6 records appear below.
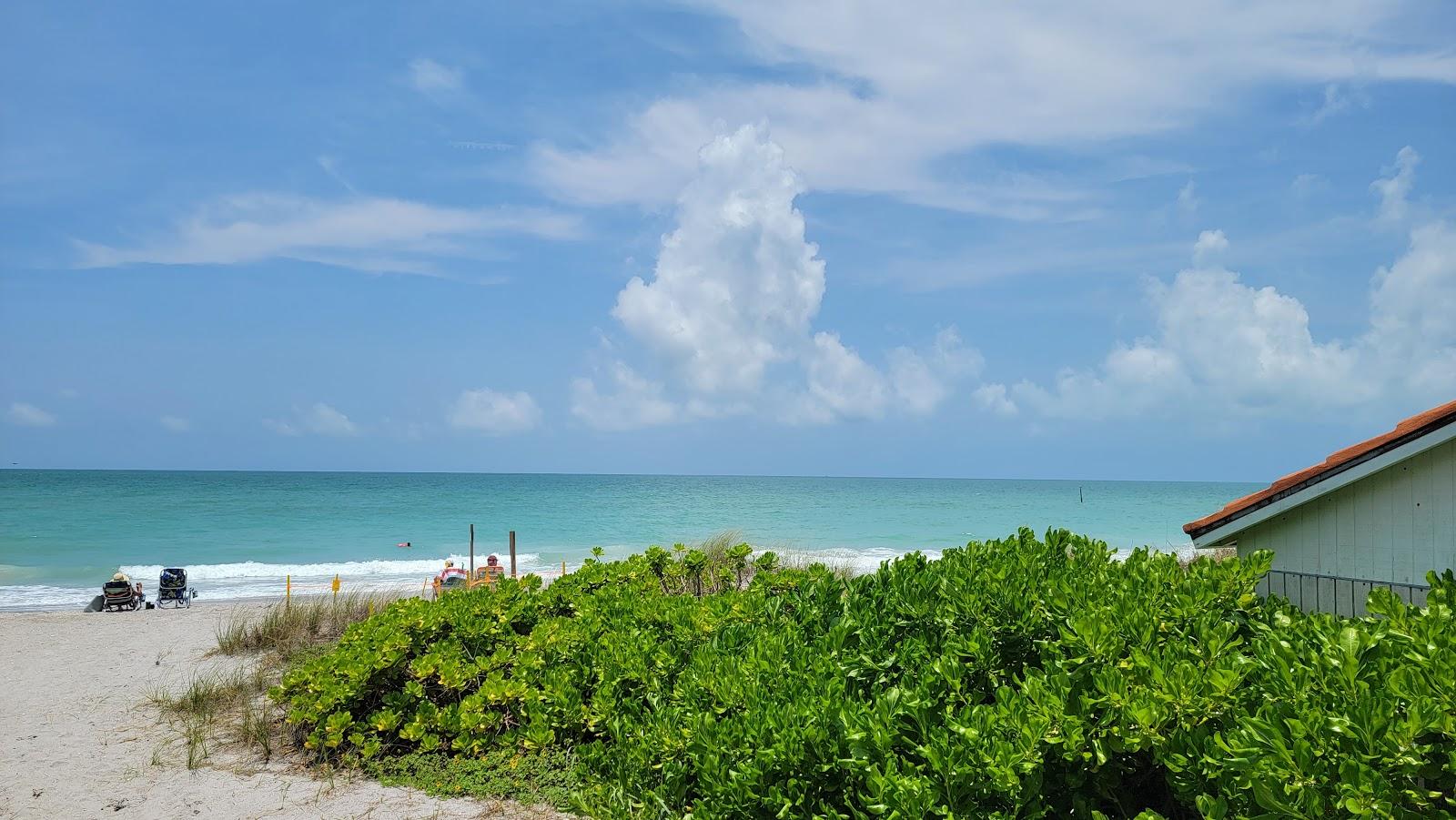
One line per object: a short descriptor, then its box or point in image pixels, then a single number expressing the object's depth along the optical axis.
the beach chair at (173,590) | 24.73
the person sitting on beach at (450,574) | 20.77
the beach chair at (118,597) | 22.97
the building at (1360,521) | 5.38
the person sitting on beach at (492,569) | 21.05
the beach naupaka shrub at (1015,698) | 2.66
